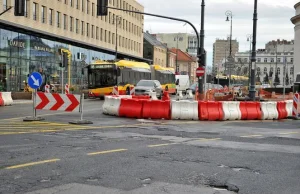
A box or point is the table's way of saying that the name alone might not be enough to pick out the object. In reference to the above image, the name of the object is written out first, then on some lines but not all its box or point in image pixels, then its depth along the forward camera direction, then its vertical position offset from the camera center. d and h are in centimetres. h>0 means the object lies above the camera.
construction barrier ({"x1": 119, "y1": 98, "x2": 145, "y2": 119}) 1881 -94
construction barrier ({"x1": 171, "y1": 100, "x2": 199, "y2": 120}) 1867 -99
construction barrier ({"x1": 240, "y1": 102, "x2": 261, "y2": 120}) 1972 -103
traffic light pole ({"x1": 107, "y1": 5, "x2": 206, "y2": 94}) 2539 +233
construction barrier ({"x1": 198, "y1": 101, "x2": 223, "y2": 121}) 1888 -103
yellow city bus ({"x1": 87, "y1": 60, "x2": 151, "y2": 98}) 3544 +65
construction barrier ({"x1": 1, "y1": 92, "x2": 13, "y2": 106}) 2719 -88
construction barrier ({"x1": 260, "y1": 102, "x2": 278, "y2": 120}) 2033 -104
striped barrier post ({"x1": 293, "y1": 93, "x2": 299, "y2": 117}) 2025 -75
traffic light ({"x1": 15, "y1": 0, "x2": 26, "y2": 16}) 2114 +376
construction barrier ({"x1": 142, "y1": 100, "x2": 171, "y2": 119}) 1869 -100
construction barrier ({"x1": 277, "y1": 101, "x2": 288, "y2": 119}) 2097 -107
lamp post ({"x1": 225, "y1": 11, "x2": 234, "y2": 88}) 3110 +188
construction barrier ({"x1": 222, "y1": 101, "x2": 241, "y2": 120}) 1923 -102
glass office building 3981 +284
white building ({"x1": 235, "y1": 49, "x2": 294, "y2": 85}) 14875 +925
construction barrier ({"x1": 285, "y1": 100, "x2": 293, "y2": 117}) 2172 -94
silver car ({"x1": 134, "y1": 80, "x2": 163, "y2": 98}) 3369 -8
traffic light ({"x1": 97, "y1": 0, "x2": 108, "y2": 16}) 2211 +399
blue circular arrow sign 1650 +20
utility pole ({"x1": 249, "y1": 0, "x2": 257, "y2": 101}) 2413 +160
